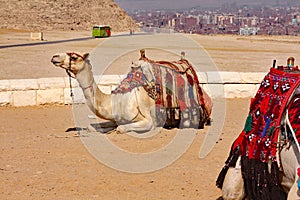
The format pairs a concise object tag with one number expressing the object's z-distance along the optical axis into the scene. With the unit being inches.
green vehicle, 2016.5
